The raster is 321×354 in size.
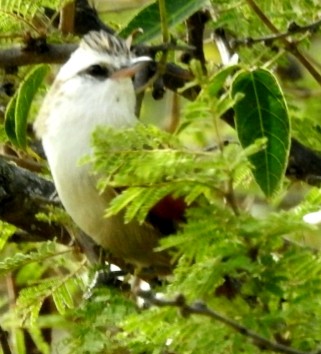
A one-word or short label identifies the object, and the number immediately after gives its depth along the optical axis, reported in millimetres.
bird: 7484
